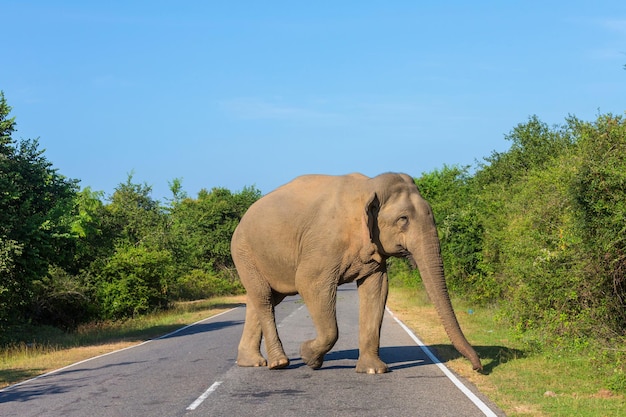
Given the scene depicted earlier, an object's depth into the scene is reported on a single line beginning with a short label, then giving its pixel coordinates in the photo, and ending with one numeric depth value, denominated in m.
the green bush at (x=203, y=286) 47.53
